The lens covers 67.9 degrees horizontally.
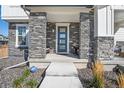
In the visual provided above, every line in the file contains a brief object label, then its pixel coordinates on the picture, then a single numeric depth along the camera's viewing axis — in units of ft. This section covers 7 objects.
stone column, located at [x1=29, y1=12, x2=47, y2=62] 15.94
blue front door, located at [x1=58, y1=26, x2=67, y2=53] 21.03
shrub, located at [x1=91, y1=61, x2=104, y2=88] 8.97
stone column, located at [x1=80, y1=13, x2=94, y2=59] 16.27
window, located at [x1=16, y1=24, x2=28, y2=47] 23.28
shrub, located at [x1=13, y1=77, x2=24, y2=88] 8.03
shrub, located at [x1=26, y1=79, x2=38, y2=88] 8.33
